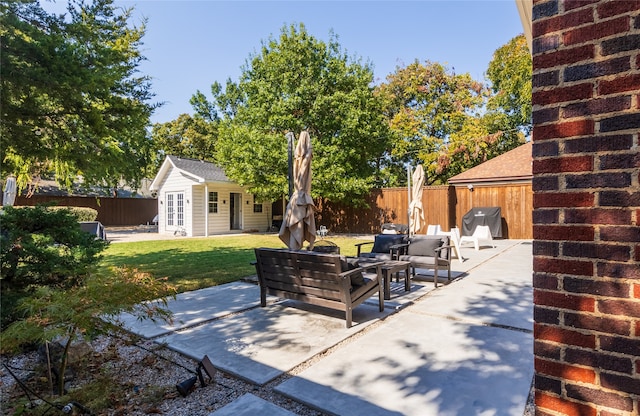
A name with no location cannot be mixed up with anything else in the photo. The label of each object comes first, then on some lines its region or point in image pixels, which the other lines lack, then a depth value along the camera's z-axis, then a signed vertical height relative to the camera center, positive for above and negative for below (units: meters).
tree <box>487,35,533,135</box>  22.02 +8.32
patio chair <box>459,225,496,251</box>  11.20 -0.88
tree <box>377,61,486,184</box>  23.52 +6.76
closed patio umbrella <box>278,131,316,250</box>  5.36 +0.05
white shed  17.42 +0.53
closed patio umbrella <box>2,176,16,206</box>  12.35 +0.83
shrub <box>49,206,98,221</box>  18.50 +0.00
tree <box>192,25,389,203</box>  16.19 +4.58
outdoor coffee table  5.27 -0.94
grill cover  14.03 -0.40
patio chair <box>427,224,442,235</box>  11.11 -0.63
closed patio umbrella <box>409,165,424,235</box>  10.50 +0.18
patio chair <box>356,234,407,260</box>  6.61 -0.74
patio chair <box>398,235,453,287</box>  6.25 -0.84
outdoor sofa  4.12 -0.89
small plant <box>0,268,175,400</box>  2.39 -0.70
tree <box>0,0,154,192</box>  3.96 +1.54
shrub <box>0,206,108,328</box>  3.74 -0.45
